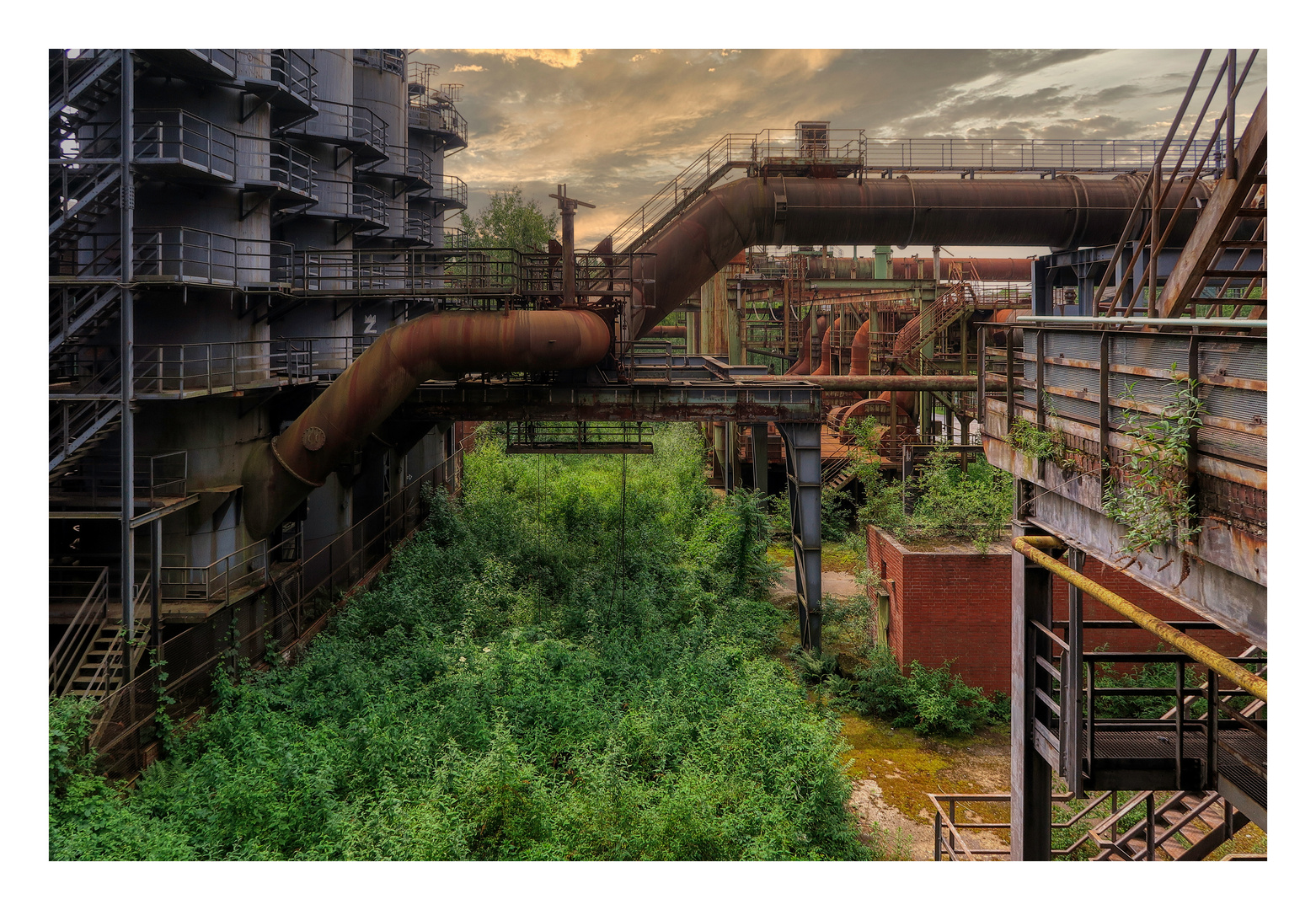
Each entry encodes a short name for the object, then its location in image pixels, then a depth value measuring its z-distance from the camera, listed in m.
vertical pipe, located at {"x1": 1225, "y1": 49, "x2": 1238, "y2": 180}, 6.14
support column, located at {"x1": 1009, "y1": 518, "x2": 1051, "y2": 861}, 7.18
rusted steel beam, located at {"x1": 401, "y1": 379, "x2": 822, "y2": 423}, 14.95
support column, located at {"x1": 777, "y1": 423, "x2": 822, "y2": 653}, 15.28
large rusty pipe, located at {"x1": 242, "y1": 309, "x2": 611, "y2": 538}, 12.52
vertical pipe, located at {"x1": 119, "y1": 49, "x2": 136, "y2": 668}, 9.37
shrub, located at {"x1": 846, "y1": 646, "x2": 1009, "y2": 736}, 12.83
